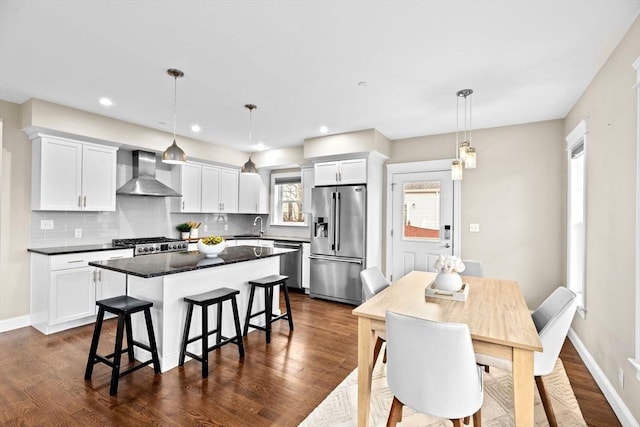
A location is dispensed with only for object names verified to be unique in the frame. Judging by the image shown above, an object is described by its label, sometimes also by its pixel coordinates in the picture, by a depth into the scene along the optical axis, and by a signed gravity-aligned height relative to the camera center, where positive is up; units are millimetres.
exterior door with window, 4727 -72
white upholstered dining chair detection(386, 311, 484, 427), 1458 -745
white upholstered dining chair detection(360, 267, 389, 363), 2754 -645
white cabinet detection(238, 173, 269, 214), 6342 +404
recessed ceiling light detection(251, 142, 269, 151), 5717 +1304
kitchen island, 2676 -693
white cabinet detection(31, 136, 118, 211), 3699 +471
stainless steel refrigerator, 4844 -447
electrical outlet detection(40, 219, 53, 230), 3908 -157
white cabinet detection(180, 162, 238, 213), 5387 +465
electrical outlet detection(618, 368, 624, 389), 2135 -1130
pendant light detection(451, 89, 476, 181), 2818 +539
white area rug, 2049 -1386
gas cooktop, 4348 -466
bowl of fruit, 3250 -348
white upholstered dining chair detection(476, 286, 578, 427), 1817 -819
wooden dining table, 1540 -625
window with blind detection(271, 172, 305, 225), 6438 +335
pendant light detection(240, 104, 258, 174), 3895 +582
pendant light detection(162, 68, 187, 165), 3049 +582
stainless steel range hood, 4516 +487
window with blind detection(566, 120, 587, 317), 3404 +77
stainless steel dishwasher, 5590 -936
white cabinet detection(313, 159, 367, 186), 4855 +700
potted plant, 5453 -284
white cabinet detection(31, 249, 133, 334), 3535 -932
